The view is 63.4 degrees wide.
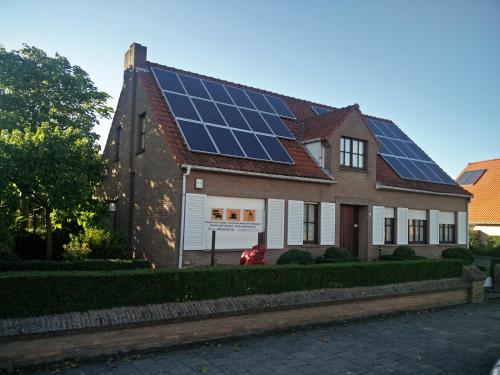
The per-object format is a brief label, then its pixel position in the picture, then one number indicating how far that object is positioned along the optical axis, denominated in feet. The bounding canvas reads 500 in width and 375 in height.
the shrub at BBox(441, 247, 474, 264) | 60.75
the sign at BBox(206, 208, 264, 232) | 32.37
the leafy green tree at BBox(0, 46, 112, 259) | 38.42
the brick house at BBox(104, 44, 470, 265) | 42.63
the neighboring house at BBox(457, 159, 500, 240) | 100.53
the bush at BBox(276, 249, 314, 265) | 43.45
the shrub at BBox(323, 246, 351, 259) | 48.34
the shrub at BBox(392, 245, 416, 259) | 55.27
